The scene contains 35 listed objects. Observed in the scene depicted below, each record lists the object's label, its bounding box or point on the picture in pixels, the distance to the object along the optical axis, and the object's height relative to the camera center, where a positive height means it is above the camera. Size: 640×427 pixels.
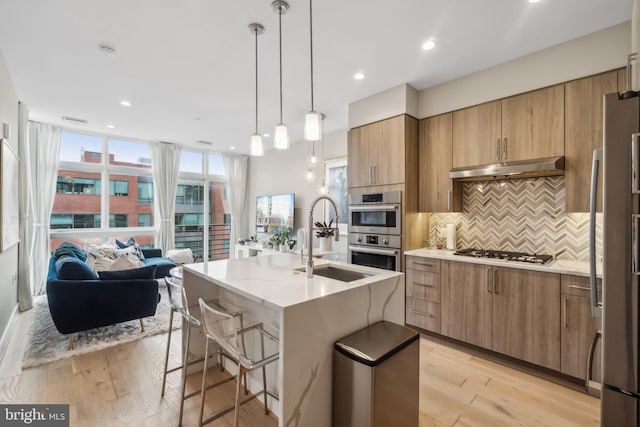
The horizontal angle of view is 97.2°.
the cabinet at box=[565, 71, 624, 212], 2.25 +0.70
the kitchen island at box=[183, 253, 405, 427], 1.34 -0.56
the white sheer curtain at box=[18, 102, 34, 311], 3.79 -0.02
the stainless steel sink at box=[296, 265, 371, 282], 2.14 -0.47
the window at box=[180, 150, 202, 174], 6.29 +1.17
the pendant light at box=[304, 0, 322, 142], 1.81 +0.57
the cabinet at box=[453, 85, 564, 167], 2.47 +0.82
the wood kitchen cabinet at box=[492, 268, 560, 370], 2.27 -0.86
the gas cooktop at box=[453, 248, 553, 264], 2.52 -0.40
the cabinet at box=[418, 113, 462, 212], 3.12 +0.53
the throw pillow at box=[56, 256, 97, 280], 2.75 -0.57
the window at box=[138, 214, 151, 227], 5.71 -0.15
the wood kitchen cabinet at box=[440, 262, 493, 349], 2.62 -0.87
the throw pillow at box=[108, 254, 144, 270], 3.20 -0.59
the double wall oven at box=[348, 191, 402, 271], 3.21 -0.19
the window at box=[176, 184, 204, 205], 6.21 +0.42
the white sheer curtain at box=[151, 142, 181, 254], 5.78 +0.57
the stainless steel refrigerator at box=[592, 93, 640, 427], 1.07 -0.18
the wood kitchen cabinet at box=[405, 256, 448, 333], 2.96 -0.84
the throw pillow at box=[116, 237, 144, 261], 4.81 -0.58
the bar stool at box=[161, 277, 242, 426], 1.84 -0.68
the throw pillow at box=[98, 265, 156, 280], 2.93 -0.65
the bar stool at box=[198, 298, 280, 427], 1.39 -0.65
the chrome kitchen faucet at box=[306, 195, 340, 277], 1.82 -0.21
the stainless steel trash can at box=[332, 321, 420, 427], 1.37 -0.85
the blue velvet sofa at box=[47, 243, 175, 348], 2.69 -0.84
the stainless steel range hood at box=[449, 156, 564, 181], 2.40 +0.41
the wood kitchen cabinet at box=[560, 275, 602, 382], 2.11 -0.85
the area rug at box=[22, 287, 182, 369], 2.65 -1.33
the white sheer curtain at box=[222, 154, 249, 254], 6.81 +0.60
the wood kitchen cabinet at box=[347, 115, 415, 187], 3.23 +0.75
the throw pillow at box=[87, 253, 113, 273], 3.60 -0.64
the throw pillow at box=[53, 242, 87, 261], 3.38 -0.49
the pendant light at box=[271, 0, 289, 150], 1.97 +0.60
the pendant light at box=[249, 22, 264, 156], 2.22 +0.59
